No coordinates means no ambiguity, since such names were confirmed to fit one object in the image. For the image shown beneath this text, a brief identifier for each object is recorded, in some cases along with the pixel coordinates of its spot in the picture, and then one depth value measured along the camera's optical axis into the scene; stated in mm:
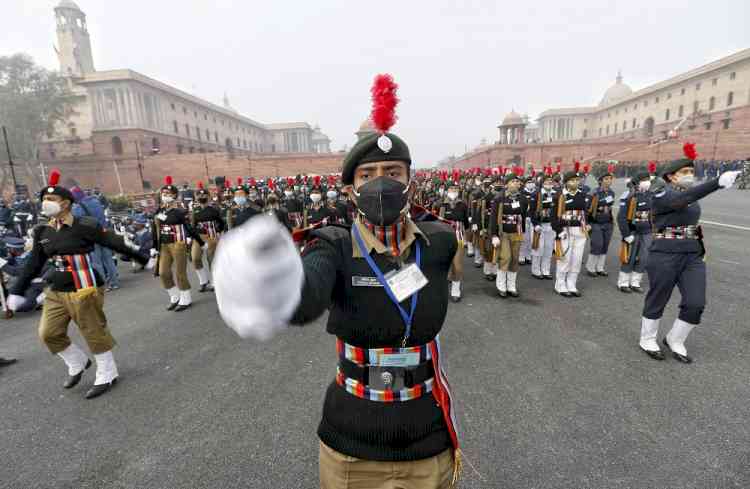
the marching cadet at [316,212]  9664
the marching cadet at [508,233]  6758
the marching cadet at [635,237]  6766
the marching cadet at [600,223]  7816
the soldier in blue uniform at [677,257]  4105
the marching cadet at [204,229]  7902
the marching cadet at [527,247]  9500
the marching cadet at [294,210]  11328
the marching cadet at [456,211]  7793
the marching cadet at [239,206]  9648
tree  40188
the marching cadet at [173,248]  6832
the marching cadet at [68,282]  4039
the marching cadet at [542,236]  7979
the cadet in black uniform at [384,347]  1521
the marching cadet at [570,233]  6680
